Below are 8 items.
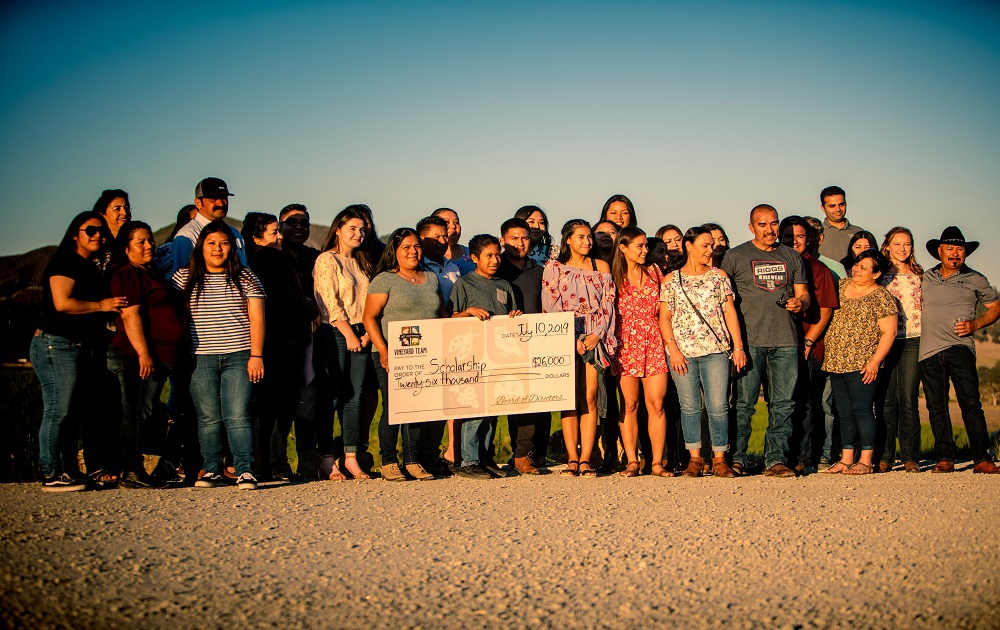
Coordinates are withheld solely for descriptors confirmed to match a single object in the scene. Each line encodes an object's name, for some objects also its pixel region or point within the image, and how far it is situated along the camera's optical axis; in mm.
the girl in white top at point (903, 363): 8695
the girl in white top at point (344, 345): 7852
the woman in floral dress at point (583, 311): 8117
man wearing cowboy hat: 8547
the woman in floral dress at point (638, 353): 8141
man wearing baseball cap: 7781
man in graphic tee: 8172
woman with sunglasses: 6816
